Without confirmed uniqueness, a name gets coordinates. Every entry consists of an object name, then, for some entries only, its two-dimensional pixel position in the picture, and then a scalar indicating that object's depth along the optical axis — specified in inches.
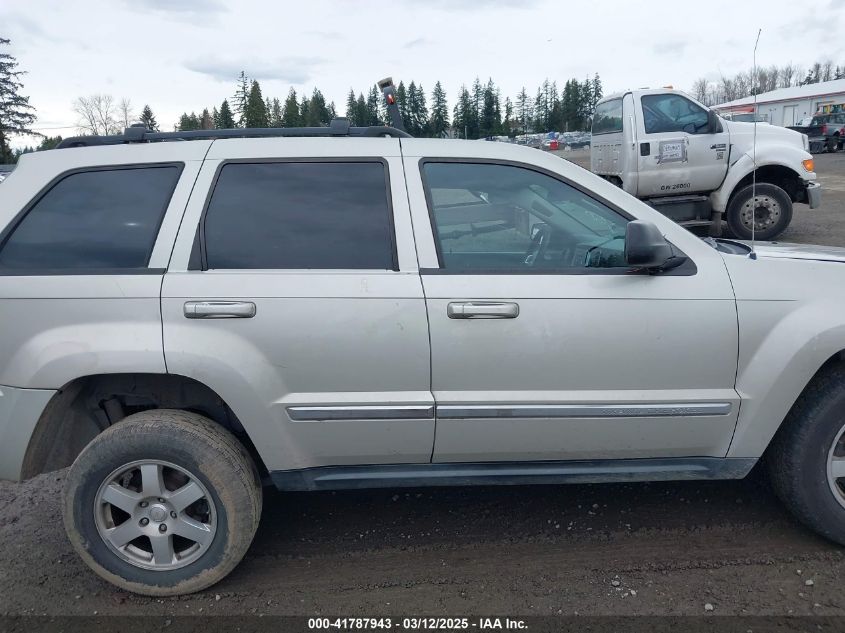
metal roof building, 2028.3
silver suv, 108.6
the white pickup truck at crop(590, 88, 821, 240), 378.9
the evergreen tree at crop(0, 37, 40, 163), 2055.9
